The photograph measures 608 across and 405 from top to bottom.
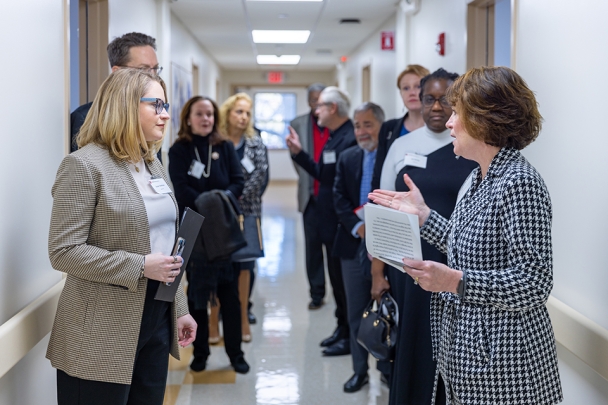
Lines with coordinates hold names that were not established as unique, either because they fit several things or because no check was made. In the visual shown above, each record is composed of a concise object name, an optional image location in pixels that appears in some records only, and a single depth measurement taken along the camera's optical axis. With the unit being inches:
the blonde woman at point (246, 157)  189.9
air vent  314.3
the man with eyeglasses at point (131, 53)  103.9
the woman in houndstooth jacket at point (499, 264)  63.7
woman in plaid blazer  71.0
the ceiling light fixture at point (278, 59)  499.2
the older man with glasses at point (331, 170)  179.2
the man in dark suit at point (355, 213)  146.8
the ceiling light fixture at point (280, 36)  359.7
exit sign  652.1
